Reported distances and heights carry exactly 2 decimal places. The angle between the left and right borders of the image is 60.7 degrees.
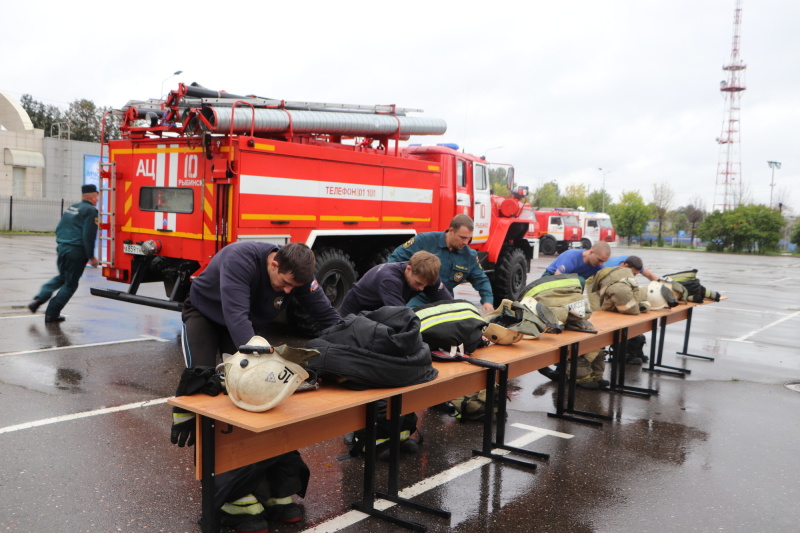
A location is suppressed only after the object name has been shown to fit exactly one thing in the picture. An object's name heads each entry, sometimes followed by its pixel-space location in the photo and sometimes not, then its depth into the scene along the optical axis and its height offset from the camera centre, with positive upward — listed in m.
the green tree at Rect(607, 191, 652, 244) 61.62 +1.86
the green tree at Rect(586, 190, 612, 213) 87.06 +4.70
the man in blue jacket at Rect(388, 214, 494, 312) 6.56 -0.26
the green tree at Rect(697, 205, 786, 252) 49.69 +1.10
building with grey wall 34.72 +2.68
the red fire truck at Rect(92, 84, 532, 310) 7.90 +0.48
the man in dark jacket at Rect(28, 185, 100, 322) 9.11 -0.45
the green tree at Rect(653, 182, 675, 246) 73.94 +4.54
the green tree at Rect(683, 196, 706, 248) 72.46 +3.22
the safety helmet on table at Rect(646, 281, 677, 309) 8.05 -0.66
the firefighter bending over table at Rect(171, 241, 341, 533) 3.65 -0.58
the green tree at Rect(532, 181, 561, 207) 97.62 +5.75
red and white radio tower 71.50 +15.99
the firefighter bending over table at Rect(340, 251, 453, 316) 4.85 -0.41
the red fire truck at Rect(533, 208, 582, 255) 36.44 +0.25
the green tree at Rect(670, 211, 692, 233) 85.19 +2.39
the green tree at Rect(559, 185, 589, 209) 94.12 +5.75
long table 3.19 -1.02
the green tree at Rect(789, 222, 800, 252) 53.09 +0.73
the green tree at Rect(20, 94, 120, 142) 50.36 +7.00
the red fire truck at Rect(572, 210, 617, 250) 39.06 +0.59
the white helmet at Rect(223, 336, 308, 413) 3.14 -0.72
